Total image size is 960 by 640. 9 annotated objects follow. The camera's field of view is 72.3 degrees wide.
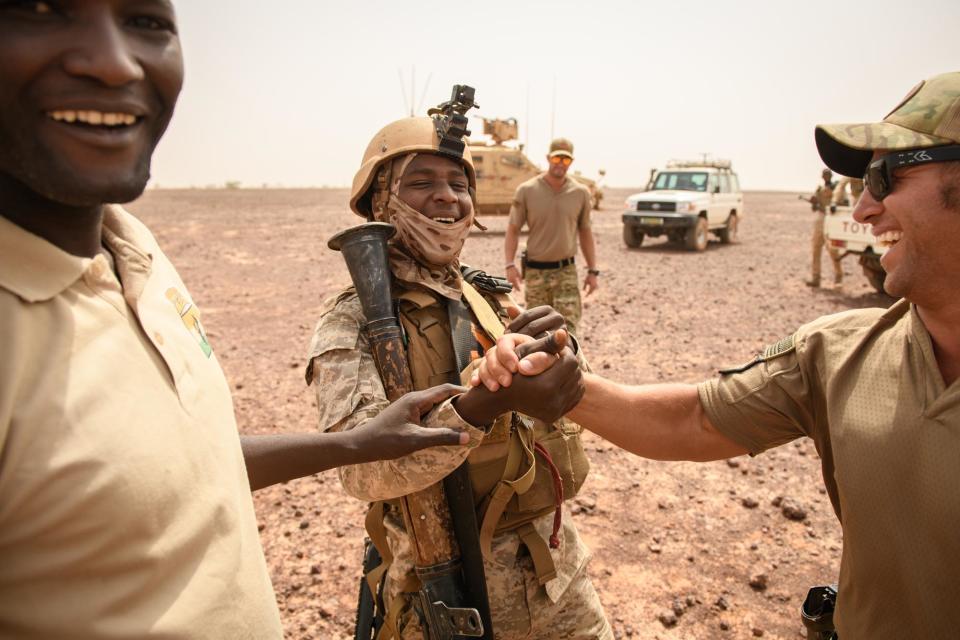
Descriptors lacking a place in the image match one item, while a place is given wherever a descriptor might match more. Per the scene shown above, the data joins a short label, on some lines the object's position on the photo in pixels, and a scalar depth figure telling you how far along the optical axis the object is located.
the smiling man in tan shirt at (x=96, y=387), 0.90
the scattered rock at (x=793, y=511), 4.23
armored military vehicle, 20.19
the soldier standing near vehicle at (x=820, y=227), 11.30
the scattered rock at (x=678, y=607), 3.44
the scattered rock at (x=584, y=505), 4.42
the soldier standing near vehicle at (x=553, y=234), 6.79
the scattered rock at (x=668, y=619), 3.38
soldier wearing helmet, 1.93
